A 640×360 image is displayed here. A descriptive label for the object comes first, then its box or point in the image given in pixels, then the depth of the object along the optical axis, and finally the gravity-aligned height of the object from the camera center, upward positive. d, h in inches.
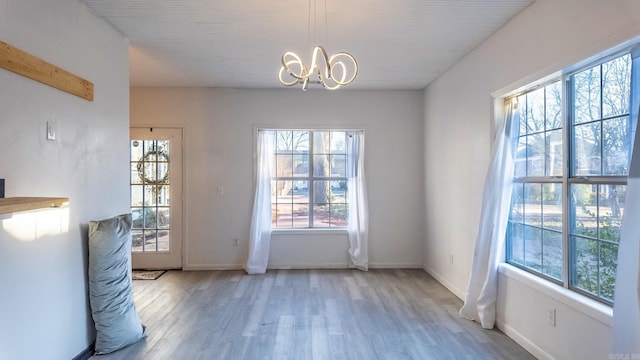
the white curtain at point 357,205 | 190.1 -14.7
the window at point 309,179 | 199.3 +0.2
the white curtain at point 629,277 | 63.2 -19.0
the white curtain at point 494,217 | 112.4 -13.3
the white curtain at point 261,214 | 184.9 -19.2
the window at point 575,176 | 77.7 +0.5
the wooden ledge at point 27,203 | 61.7 -4.6
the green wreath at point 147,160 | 189.6 +8.5
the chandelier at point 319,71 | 92.5 +50.8
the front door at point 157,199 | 188.5 -10.6
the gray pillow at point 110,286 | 96.5 -31.0
